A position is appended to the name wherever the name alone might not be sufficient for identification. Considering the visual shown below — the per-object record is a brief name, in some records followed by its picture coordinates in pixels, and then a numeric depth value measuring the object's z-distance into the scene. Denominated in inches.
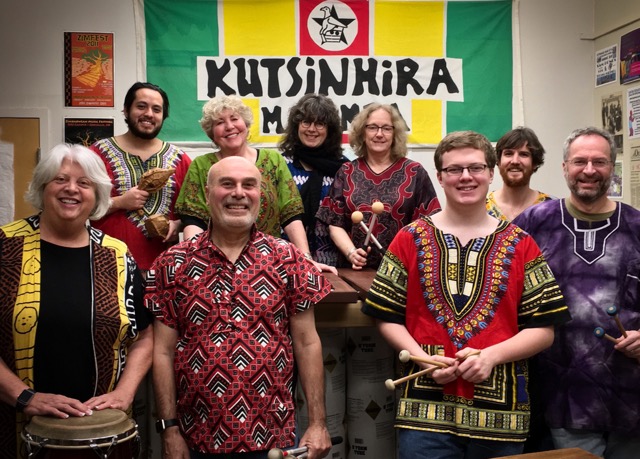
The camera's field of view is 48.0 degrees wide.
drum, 74.8
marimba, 102.3
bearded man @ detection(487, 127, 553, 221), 129.0
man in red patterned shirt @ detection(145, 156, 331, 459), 83.0
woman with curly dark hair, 138.4
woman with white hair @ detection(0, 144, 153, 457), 83.8
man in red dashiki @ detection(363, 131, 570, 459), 83.4
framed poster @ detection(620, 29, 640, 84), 181.2
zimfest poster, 182.4
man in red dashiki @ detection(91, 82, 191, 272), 124.1
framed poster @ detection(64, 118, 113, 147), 182.5
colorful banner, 188.9
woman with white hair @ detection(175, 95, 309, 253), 125.3
